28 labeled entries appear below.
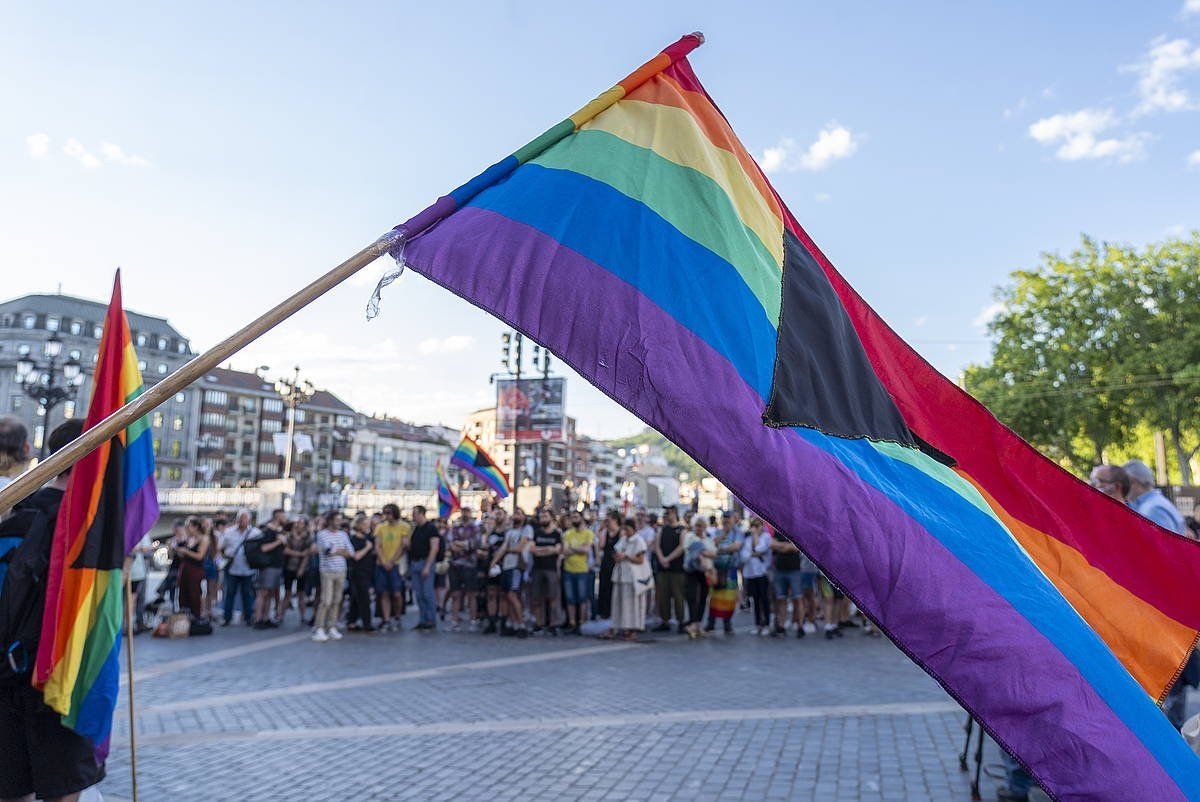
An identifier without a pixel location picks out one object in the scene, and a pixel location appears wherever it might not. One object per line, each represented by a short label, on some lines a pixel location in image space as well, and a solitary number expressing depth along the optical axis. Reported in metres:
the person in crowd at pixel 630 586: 13.91
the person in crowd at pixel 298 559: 16.31
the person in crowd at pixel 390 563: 15.21
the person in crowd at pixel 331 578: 14.22
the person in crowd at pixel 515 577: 14.61
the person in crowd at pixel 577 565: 14.58
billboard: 31.61
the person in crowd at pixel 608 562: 15.02
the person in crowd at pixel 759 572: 14.41
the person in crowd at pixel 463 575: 15.84
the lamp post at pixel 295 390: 45.16
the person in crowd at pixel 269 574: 15.63
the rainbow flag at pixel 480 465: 28.15
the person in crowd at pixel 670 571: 14.80
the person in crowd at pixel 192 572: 14.82
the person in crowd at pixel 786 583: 13.60
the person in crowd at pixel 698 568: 14.70
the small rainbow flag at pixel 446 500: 28.69
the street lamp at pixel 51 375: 19.11
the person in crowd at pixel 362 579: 14.88
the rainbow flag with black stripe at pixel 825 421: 2.26
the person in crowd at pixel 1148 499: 5.78
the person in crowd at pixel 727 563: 14.69
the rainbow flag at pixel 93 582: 3.67
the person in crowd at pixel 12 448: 3.88
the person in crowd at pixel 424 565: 15.08
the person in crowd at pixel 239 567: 15.98
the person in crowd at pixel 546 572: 14.50
